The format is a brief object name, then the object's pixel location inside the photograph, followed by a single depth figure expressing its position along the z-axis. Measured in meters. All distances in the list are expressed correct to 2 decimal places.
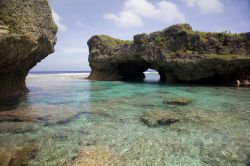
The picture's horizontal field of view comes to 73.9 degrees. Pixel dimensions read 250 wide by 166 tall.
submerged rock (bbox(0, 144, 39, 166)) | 3.85
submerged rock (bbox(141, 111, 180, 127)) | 6.42
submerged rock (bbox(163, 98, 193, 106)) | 9.22
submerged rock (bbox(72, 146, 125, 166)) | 3.92
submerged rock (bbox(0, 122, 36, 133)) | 5.67
